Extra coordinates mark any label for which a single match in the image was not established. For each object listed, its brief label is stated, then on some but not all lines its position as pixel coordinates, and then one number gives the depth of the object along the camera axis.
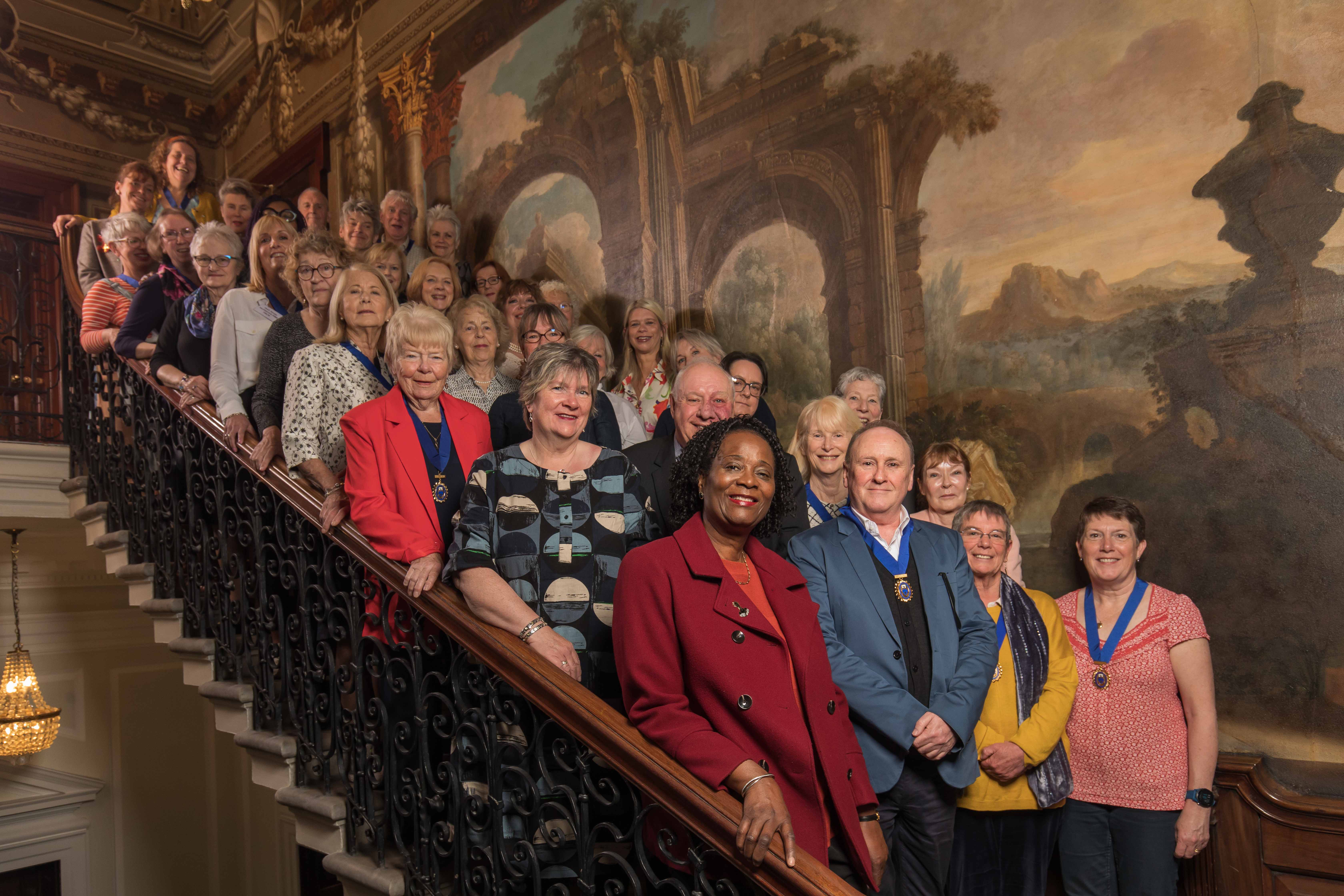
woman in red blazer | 2.72
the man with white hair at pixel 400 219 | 5.93
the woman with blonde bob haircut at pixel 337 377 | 3.15
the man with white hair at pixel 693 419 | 2.92
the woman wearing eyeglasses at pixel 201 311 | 4.37
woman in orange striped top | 5.27
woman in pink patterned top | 3.02
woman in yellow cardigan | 2.86
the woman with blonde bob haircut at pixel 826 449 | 3.21
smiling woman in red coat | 1.94
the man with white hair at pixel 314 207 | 6.09
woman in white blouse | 3.89
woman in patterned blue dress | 2.37
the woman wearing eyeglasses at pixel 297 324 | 3.49
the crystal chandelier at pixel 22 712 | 6.47
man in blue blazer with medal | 2.49
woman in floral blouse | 4.71
